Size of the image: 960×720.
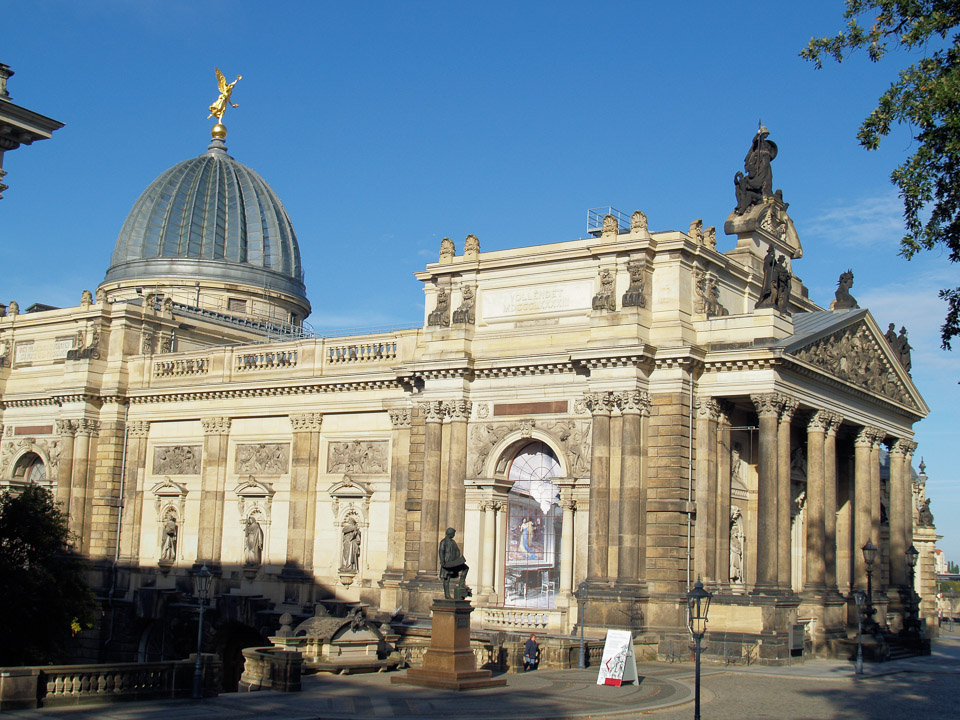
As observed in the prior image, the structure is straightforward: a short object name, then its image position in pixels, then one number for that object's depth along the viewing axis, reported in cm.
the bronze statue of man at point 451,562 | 3192
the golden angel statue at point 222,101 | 7538
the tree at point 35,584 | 3691
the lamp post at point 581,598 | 3972
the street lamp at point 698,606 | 2535
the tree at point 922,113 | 2034
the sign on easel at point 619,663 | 3231
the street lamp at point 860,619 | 3797
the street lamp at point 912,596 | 5038
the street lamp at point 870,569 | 4188
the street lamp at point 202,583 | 3588
